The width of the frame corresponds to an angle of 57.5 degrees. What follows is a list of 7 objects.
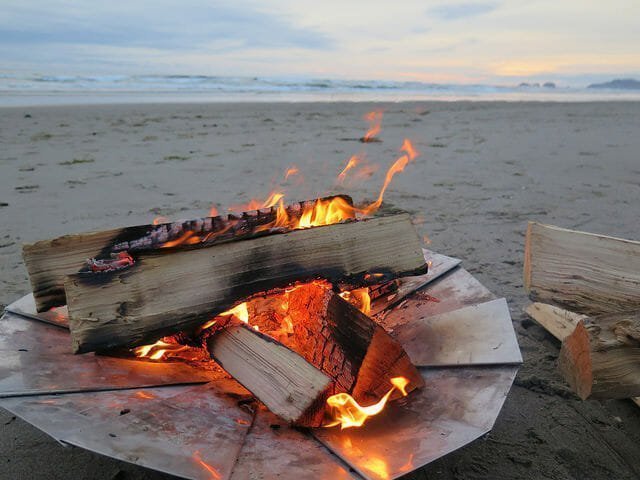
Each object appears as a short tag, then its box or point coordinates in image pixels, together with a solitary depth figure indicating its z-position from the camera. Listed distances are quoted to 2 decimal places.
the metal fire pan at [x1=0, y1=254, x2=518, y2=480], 0.51
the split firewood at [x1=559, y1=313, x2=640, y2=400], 0.58
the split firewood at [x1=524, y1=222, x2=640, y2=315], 0.69
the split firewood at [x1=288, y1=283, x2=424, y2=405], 0.63
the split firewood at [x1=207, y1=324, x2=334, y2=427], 0.57
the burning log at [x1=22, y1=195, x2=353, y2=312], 0.63
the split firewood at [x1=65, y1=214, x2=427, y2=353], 0.59
